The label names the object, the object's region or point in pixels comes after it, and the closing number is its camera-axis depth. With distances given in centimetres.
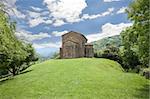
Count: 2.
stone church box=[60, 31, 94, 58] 2704
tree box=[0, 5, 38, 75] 791
